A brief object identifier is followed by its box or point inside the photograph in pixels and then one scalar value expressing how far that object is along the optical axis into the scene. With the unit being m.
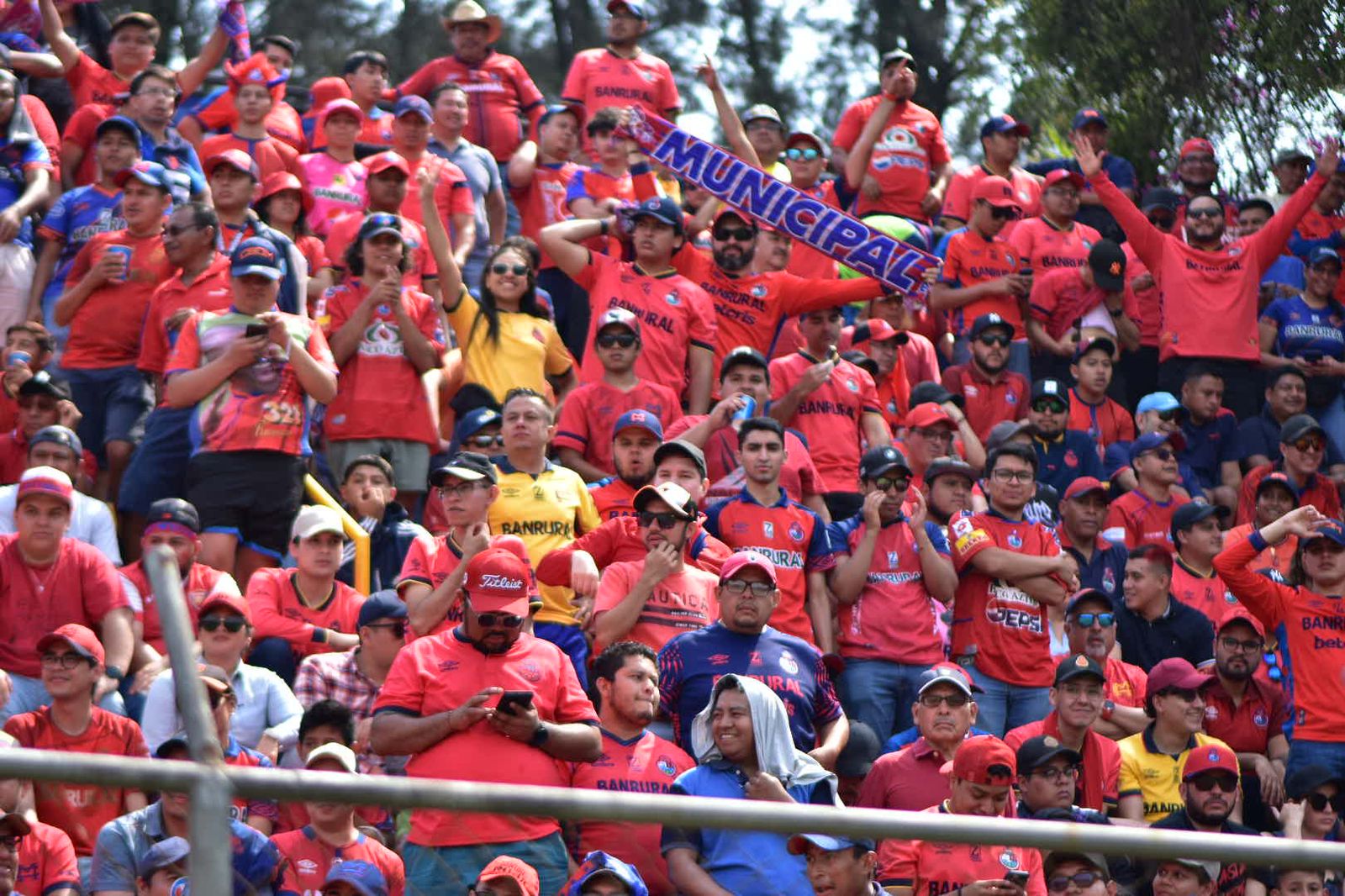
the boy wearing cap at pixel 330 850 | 13.77
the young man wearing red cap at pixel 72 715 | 15.44
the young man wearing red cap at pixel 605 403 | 20.73
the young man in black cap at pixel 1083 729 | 18.33
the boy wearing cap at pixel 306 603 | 18.00
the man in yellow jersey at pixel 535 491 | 18.52
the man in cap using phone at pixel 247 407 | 18.94
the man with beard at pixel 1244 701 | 20.34
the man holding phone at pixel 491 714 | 13.74
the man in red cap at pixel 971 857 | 14.02
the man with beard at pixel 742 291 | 23.58
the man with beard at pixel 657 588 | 16.92
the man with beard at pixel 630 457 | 19.17
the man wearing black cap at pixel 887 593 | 19.08
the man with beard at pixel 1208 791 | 18.11
